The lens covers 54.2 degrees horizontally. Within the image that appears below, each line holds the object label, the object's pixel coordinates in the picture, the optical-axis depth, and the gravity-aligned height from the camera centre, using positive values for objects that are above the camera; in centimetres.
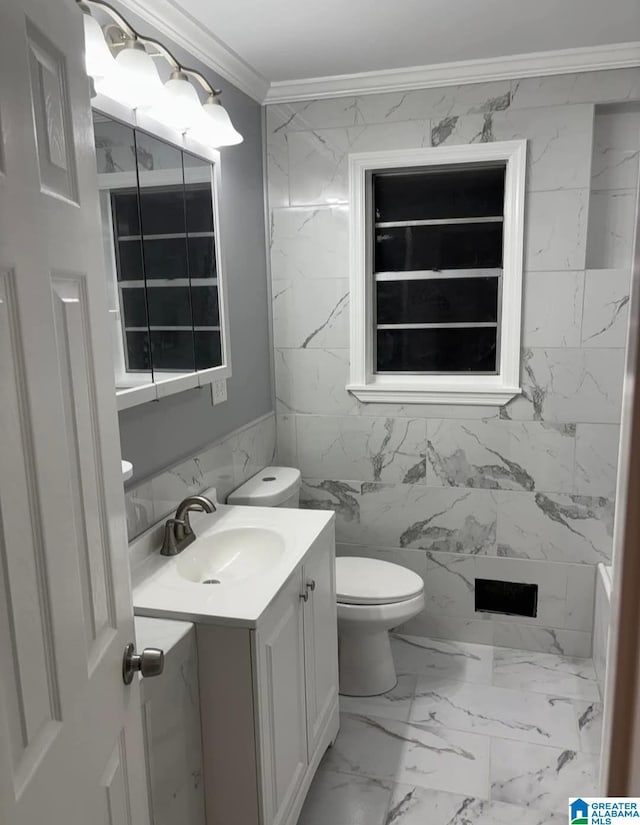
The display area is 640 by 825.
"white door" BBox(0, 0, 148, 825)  70 -19
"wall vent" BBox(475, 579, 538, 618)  278 -130
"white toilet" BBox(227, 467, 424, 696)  238 -111
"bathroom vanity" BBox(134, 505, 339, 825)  147 -84
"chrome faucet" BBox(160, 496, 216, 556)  184 -63
